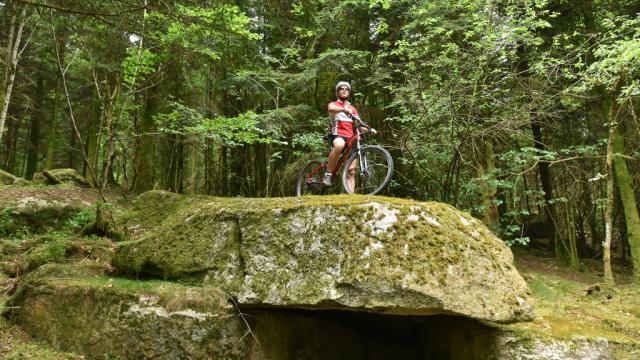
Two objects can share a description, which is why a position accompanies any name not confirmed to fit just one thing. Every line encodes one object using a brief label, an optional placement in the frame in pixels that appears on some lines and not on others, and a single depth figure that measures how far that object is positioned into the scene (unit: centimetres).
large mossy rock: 451
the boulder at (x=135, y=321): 464
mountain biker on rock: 640
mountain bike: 607
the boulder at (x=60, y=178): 1241
